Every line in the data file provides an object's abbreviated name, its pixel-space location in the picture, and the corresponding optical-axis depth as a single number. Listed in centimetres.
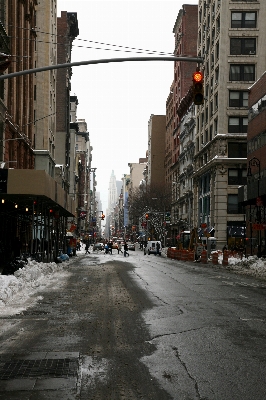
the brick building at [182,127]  9825
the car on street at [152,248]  8595
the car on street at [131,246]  11917
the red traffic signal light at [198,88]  1678
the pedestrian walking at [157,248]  8550
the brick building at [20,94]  4085
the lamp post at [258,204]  4329
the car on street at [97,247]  11006
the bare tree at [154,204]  11056
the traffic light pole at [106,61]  1557
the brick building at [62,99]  9394
